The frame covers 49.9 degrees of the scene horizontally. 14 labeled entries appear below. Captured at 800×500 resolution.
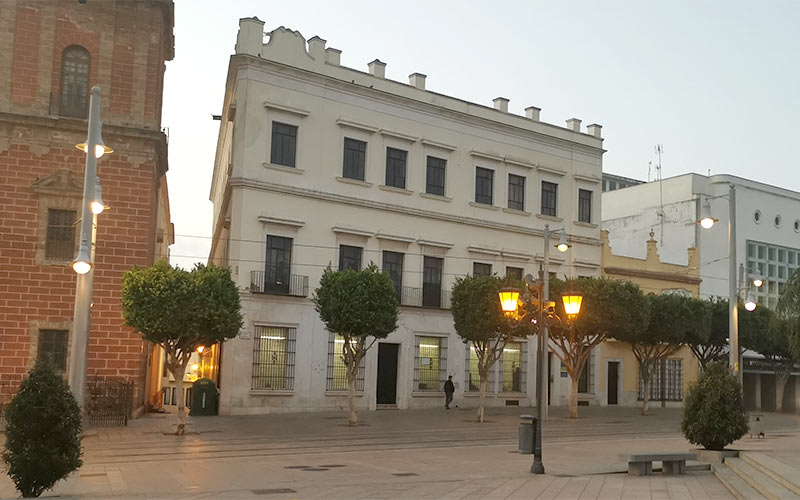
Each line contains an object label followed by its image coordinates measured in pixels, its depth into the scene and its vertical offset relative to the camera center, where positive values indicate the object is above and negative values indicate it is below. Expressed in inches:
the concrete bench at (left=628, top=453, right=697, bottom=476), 629.6 -81.2
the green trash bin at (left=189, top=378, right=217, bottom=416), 1213.1 -85.6
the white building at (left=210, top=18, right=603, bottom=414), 1275.8 +222.0
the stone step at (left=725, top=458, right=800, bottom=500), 487.2 -79.3
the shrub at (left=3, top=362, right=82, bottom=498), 473.7 -58.3
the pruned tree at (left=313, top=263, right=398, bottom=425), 1088.8 +44.0
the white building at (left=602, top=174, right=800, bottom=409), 1991.9 +304.3
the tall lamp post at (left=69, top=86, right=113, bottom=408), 585.3 +38.7
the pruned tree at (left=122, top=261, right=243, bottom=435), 924.0 +29.2
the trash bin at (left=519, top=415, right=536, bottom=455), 645.3 -65.0
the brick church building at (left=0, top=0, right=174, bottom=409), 1033.5 +207.8
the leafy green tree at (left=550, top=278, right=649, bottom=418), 1318.9 +53.7
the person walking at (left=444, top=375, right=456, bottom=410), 1418.6 -70.9
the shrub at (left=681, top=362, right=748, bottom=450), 705.6 -46.7
